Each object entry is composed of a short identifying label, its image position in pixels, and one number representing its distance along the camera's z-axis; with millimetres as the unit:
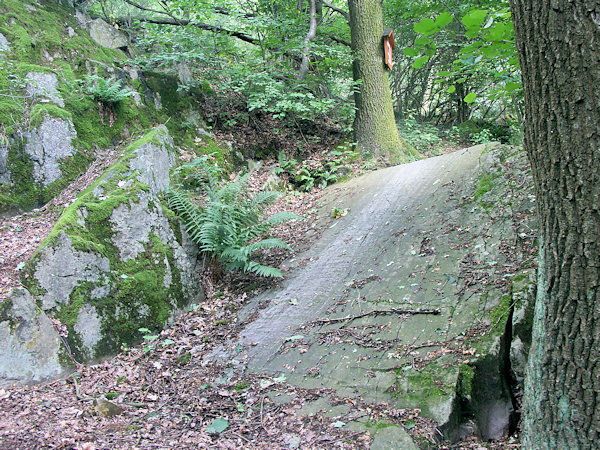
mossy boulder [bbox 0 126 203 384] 4078
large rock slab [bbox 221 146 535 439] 2947
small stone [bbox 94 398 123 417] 3258
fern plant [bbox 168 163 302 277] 5270
